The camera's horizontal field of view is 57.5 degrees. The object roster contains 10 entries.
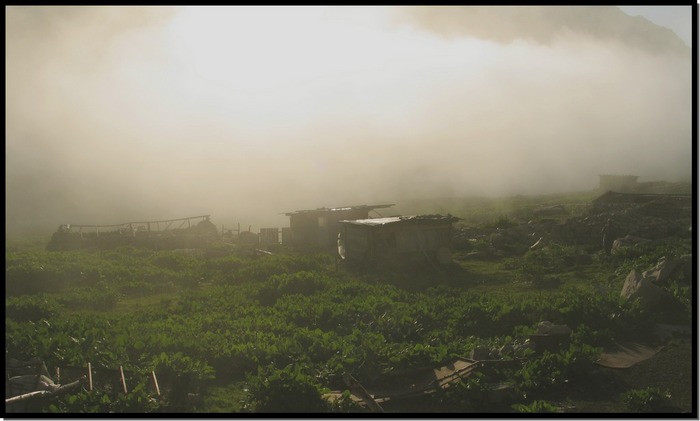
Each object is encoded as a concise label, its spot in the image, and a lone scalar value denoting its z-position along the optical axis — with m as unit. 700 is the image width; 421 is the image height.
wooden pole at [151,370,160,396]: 11.73
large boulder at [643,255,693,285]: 18.20
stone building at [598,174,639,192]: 50.88
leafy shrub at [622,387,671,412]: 11.17
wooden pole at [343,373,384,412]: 11.19
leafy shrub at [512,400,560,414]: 10.86
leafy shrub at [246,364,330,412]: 11.33
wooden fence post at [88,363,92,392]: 11.75
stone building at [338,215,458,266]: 26.98
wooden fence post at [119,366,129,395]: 11.56
